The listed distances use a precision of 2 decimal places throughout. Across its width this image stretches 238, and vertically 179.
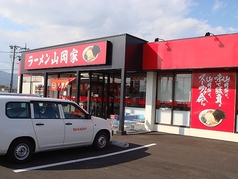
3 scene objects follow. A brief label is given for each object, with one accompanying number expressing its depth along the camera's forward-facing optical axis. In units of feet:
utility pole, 174.07
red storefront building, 35.73
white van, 20.30
